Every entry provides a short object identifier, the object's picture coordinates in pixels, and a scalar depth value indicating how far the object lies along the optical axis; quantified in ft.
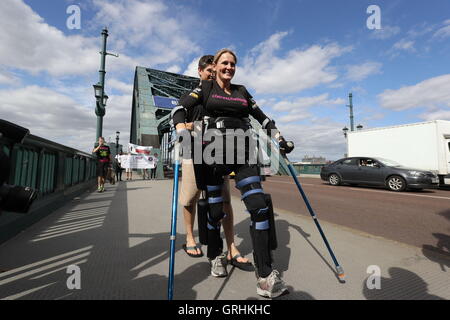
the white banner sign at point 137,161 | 48.21
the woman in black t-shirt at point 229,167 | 5.56
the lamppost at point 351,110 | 70.03
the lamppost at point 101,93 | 34.55
